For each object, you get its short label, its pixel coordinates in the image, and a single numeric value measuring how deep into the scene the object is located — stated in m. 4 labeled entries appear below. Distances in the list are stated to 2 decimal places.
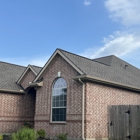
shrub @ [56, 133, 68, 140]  10.66
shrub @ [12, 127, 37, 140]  9.33
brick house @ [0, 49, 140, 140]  11.16
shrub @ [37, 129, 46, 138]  11.62
